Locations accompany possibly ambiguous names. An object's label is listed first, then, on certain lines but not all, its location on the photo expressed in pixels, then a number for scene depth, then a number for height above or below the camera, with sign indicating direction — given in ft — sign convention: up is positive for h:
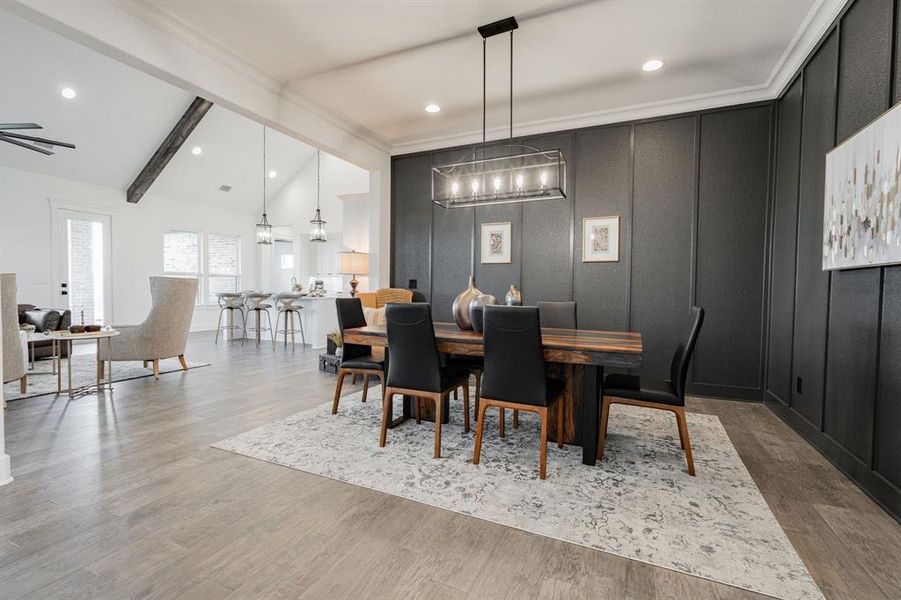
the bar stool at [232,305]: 25.23 -1.42
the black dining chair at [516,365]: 7.71 -1.54
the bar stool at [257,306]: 24.73 -1.44
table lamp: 20.67 +1.03
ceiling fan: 11.80 +4.35
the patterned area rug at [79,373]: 13.26 -3.54
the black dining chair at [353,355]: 10.98 -2.07
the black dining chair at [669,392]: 7.89 -2.10
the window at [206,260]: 28.84 +1.62
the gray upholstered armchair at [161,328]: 14.32 -1.67
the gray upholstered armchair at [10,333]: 10.68 -1.42
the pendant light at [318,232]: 24.51 +3.15
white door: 22.84 +0.94
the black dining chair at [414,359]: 8.62 -1.61
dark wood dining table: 7.88 -1.39
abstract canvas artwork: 6.54 +1.65
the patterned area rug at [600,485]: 5.52 -3.56
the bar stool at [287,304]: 23.80 -1.24
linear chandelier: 9.98 +2.78
